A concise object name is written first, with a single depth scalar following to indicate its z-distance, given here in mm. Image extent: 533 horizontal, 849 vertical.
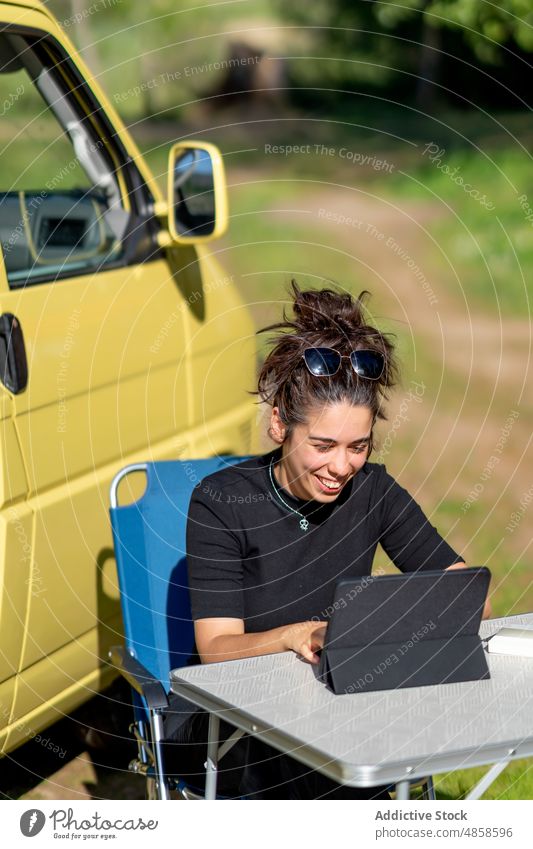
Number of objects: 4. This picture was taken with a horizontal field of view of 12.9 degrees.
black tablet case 5182
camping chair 7266
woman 6055
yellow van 6965
